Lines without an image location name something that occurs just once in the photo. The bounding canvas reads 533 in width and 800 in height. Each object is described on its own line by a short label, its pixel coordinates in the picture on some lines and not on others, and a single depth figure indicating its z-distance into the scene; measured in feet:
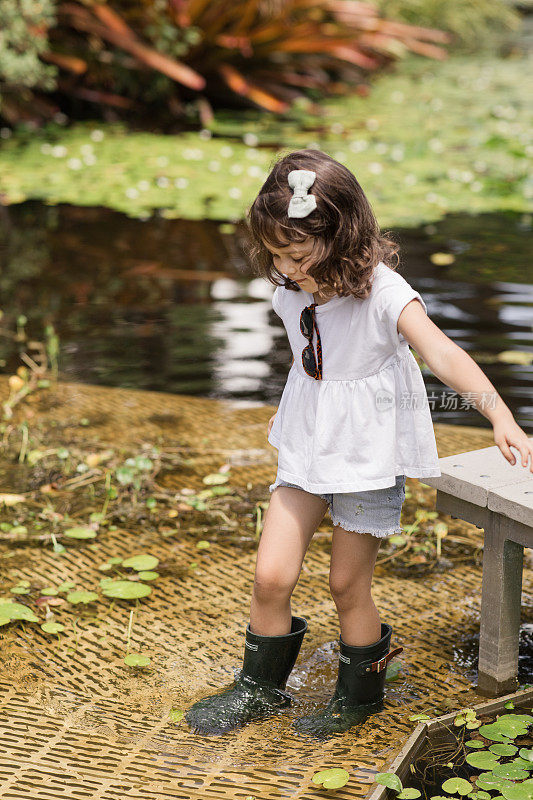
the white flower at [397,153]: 28.19
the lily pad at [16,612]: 8.17
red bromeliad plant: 31.73
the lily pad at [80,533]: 9.69
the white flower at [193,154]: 28.25
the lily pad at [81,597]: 8.62
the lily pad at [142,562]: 9.09
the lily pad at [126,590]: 8.58
